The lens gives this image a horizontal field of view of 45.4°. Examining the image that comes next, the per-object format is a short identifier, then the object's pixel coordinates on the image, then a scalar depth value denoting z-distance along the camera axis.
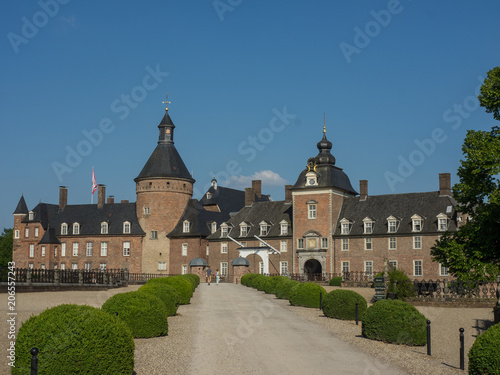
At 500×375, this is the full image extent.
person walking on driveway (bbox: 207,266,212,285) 50.47
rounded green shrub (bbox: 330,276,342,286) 46.16
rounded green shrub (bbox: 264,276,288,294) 35.34
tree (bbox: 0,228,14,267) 86.75
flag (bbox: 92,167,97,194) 69.81
